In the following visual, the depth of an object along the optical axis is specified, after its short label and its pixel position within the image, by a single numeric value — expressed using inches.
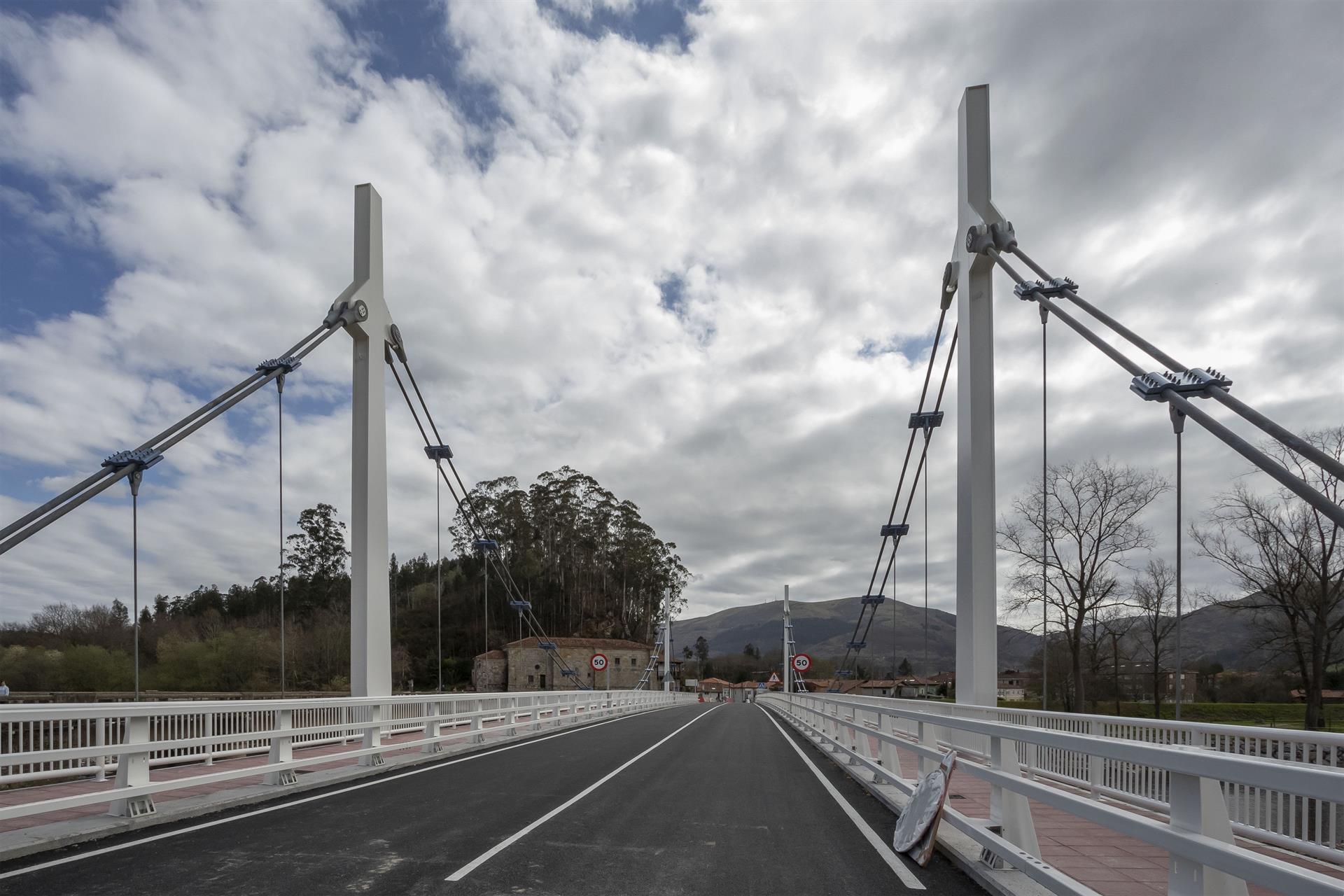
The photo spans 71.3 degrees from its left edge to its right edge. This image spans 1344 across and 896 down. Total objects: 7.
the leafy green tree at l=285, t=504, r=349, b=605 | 3312.0
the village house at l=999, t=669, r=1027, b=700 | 2957.9
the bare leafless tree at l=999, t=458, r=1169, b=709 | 1571.1
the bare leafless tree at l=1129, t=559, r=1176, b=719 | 1566.2
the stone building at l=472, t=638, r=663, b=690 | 3102.9
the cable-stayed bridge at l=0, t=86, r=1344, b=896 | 237.9
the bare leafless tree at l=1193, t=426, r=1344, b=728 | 1325.0
